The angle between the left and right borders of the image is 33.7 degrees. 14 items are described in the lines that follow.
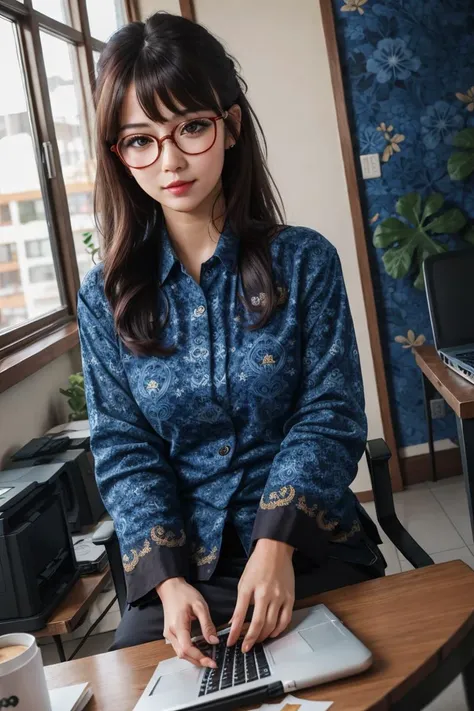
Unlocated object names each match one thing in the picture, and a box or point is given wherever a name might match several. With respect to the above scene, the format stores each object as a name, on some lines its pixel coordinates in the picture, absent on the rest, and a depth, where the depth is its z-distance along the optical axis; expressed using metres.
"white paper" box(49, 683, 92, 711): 0.94
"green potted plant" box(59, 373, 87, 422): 3.09
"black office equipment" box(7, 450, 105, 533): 2.38
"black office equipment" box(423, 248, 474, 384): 2.94
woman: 1.26
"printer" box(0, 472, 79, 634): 1.80
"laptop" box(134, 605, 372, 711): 0.88
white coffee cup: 0.84
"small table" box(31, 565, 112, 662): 1.88
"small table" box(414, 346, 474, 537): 2.29
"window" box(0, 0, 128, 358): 3.15
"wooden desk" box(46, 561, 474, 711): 0.88
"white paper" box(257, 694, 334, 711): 0.85
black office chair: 1.41
